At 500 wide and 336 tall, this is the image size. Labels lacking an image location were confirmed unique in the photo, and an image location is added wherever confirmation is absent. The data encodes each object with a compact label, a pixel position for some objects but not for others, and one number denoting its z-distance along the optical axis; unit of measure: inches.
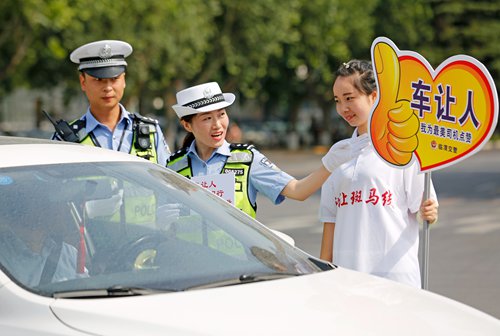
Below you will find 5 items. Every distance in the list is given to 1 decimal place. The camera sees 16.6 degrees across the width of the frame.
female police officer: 339.2
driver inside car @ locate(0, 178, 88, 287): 229.5
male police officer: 371.6
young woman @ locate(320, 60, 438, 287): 318.9
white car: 210.7
